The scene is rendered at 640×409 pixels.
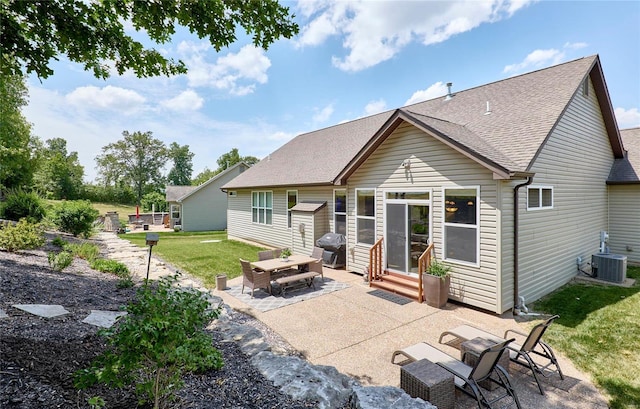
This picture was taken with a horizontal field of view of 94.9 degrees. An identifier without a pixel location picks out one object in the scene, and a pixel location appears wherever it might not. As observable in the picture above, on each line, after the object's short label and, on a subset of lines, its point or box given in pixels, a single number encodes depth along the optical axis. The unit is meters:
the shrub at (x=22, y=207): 13.59
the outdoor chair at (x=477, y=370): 3.66
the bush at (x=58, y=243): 11.21
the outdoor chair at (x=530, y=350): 4.34
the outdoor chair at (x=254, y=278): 7.95
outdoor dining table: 8.36
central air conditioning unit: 8.85
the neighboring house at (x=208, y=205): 26.33
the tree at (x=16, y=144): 15.89
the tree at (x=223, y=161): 64.88
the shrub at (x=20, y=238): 8.27
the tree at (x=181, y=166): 68.94
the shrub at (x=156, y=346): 2.28
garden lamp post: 6.12
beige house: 6.84
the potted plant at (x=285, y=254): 9.21
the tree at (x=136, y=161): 53.34
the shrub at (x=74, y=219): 16.11
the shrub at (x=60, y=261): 7.38
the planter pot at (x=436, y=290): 7.13
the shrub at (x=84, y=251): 10.30
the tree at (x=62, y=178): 39.12
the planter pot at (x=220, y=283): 8.70
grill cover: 11.03
